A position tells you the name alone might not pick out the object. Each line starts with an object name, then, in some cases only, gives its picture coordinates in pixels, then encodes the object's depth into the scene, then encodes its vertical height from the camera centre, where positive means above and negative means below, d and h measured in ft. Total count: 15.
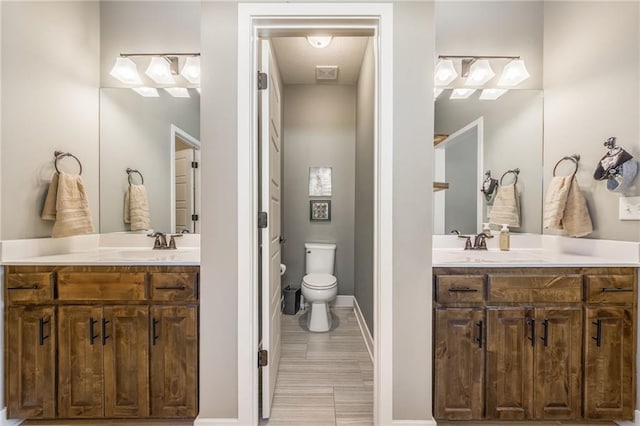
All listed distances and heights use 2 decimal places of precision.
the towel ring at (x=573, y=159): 5.90 +1.09
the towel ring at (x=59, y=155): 5.58 +1.07
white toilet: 8.35 -2.64
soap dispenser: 6.56 -0.70
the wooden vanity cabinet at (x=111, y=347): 4.67 -2.33
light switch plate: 4.84 +0.03
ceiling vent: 9.57 +4.86
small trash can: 9.97 -3.30
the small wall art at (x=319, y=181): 10.95 +1.07
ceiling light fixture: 7.91 +4.79
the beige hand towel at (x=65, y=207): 5.25 +0.02
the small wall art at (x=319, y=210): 10.94 -0.04
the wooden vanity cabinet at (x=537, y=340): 4.75 -2.22
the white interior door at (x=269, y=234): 4.99 -0.49
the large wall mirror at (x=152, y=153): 6.82 +1.38
